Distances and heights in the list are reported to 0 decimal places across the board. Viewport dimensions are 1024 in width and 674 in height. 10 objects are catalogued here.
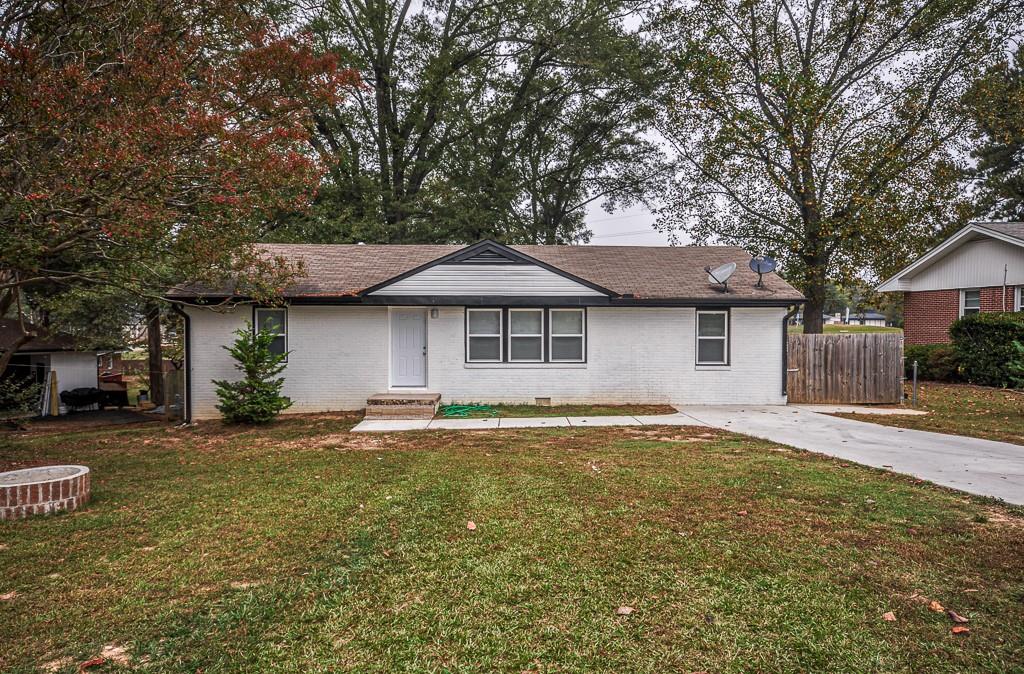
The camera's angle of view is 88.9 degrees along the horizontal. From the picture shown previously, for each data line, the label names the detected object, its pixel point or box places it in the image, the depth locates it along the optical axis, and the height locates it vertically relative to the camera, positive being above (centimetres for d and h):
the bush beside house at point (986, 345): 1409 -39
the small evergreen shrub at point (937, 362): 1620 -95
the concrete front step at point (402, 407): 1148 -159
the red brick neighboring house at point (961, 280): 1669 +182
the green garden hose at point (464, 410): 1162 -172
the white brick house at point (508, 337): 1230 -5
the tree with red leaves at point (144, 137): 616 +262
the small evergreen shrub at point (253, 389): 1071 -110
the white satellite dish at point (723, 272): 1276 +150
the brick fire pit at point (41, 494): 513 -159
